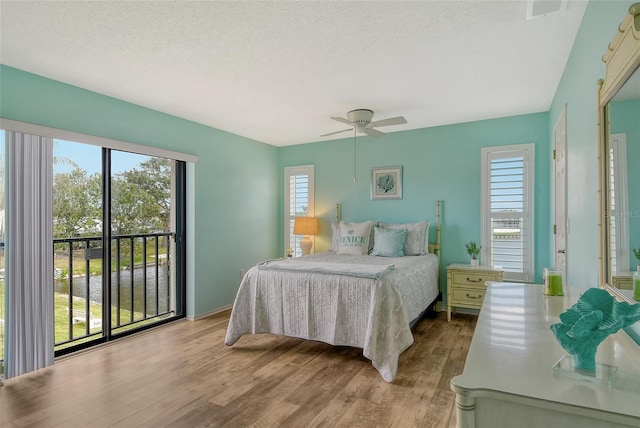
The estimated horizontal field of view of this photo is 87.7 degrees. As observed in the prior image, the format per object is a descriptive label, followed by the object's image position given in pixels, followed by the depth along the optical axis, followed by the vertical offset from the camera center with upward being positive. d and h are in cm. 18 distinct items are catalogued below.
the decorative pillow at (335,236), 465 -33
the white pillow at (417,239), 414 -33
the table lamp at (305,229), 502 -24
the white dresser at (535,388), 75 -44
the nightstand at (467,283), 375 -82
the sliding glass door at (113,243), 309 -30
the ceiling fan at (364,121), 351 +99
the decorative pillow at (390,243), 407 -37
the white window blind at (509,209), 390 +4
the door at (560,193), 263 +17
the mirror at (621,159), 109 +20
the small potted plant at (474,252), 404 -48
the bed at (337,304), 262 -80
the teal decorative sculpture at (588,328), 88 -32
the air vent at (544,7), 177 +112
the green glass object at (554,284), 177 -38
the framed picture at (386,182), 469 +43
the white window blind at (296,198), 540 +25
